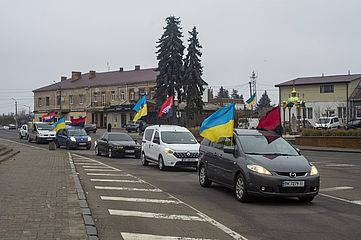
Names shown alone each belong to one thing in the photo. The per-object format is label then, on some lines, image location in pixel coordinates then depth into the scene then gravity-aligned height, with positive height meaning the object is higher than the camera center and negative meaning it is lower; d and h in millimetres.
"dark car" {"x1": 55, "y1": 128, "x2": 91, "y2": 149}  34594 -813
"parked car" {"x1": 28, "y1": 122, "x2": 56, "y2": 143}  42781 -443
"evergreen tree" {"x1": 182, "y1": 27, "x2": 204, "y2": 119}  57531 +5443
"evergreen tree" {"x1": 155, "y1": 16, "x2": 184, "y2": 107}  56647 +7356
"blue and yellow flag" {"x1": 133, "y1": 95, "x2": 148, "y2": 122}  32625 +1069
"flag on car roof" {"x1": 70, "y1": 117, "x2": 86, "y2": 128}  42628 +371
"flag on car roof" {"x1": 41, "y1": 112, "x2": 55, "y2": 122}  54641 +1008
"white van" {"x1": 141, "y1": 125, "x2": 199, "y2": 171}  18731 -848
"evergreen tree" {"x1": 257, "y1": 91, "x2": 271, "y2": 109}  128375 +5845
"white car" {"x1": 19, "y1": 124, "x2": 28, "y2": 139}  50931 -497
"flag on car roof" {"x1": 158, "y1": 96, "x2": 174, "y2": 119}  37941 +1360
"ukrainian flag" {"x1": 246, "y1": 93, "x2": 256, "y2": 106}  56812 +2655
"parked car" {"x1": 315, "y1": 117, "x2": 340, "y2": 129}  58406 +23
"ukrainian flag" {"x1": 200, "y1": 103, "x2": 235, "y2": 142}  12719 -11
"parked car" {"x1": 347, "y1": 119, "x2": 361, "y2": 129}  51050 -117
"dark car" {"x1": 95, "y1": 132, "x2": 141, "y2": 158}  26312 -1053
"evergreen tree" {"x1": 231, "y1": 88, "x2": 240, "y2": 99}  167500 +10054
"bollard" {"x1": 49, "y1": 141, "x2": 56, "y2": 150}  33875 -1293
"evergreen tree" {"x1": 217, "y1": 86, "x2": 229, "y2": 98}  159125 +10207
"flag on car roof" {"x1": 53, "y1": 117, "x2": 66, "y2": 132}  35031 +181
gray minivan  10531 -971
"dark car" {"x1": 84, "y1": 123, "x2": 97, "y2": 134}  64262 -245
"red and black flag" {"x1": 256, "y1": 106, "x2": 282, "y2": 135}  13483 +57
